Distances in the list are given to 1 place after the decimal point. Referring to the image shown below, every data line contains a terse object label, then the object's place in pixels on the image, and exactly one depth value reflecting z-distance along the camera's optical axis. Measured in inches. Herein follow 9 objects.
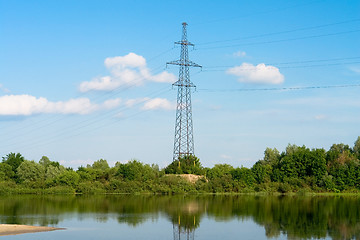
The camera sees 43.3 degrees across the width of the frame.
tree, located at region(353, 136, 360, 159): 4323.3
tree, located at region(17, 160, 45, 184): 3727.9
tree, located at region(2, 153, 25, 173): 4067.7
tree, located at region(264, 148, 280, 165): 4456.7
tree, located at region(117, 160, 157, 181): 3577.8
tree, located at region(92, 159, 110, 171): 5713.6
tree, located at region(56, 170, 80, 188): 3548.2
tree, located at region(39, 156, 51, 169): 4554.6
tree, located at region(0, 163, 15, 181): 3863.2
